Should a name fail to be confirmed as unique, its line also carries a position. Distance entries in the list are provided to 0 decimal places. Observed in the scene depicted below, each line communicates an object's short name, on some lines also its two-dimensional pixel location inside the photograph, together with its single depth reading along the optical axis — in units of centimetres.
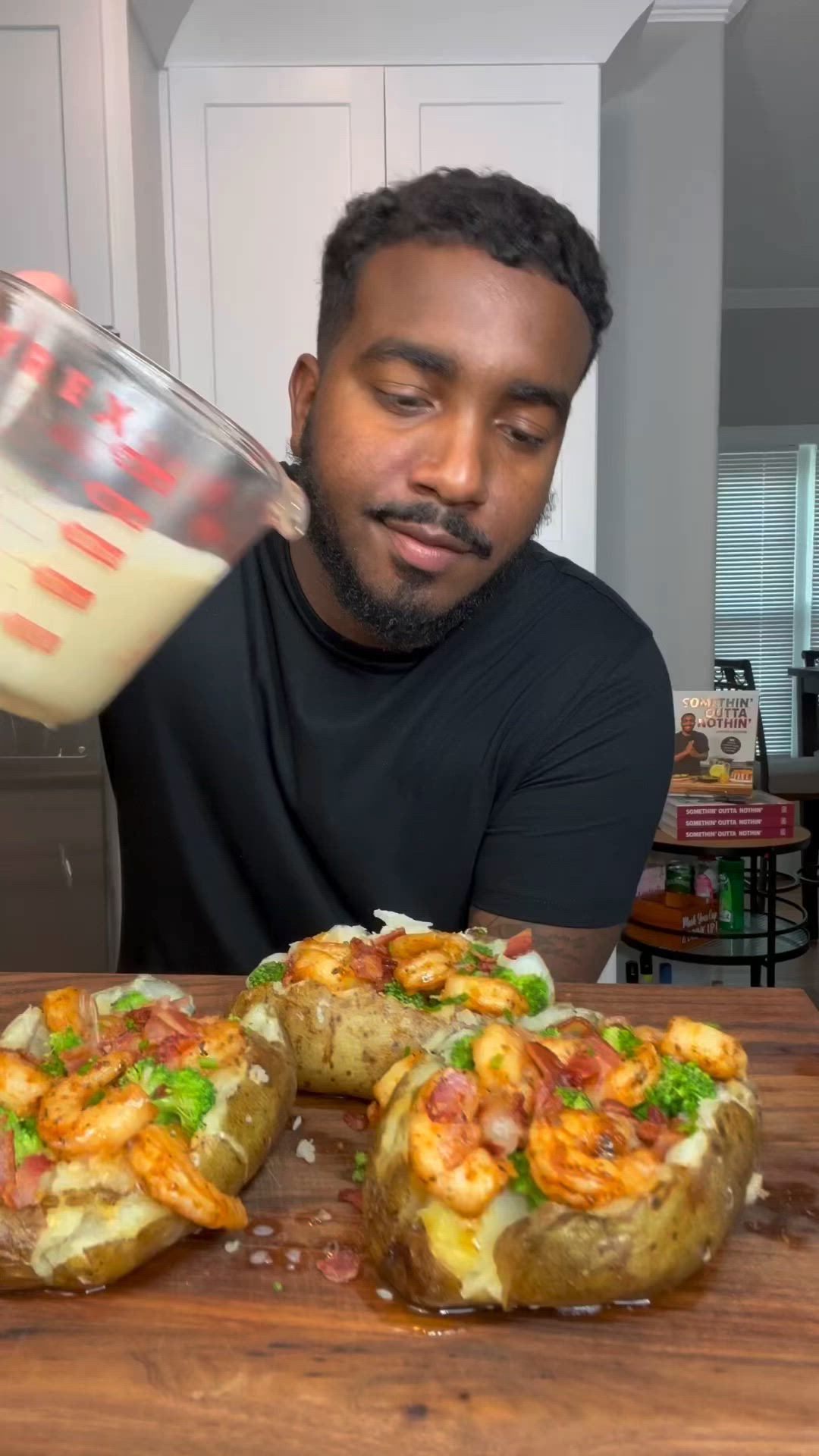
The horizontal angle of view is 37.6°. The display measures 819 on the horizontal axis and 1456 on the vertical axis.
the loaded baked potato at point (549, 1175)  63
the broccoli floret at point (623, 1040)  76
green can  273
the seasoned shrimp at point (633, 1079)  71
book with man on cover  253
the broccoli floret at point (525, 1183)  65
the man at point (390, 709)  114
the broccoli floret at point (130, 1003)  85
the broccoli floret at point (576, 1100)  68
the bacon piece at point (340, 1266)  66
